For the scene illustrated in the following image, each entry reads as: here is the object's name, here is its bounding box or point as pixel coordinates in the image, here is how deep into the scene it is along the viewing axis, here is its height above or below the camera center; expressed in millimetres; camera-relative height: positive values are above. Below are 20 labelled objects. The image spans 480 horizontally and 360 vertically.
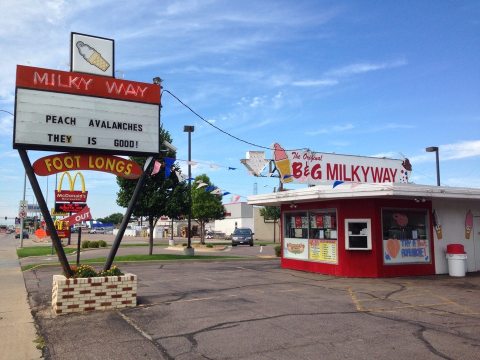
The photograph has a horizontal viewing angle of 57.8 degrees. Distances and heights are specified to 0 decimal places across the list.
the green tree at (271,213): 51406 +1108
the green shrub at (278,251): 25747 -1738
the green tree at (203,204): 44219 +1854
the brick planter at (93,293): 9406 -1568
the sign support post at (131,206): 10938 +416
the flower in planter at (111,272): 10258 -1172
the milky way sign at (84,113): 9844 +2624
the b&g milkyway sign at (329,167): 17875 +2300
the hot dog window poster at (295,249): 17859 -1153
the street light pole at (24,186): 43191 +3690
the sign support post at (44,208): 9719 +342
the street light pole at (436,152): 31125 +4911
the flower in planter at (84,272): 9988 -1138
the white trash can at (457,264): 15742 -1582
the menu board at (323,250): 16328 -1109
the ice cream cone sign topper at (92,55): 10648 +4163
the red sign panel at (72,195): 27578 +1758
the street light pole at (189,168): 26231 +3253
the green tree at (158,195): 24656 +1573
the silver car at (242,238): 45688 -1707
